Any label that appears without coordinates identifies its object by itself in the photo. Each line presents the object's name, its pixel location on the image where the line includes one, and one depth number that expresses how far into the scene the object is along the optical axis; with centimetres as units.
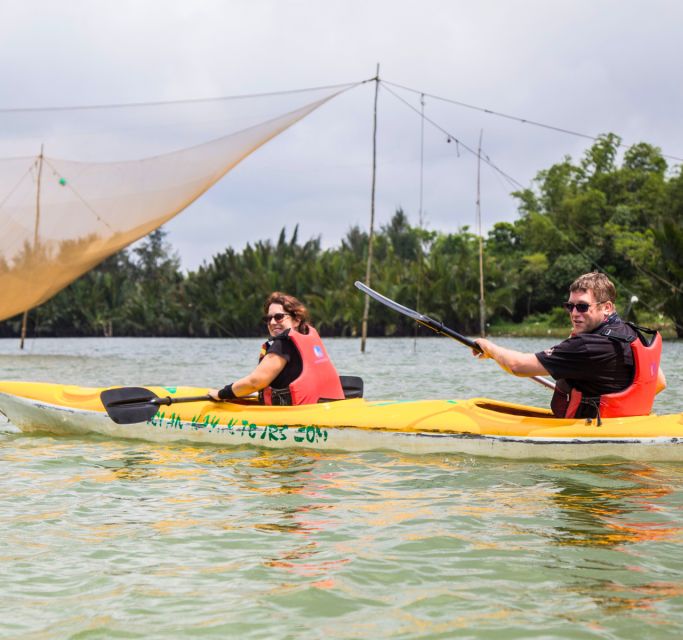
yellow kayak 625
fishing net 1633
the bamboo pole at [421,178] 2039
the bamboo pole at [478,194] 2702
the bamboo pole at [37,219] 1741
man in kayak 577
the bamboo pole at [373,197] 2575
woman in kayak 702
